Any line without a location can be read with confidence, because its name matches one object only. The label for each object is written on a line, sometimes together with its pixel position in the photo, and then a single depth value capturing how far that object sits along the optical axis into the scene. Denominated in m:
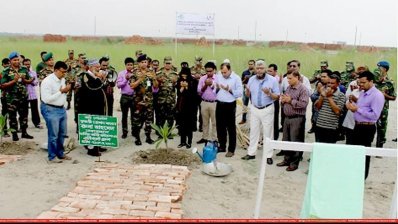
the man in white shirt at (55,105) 5.97
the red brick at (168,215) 4.17
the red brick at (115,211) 4.20
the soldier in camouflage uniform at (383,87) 7.06
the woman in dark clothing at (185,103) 7.34
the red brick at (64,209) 4.20
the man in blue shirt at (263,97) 6.46
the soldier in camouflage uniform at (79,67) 8.42
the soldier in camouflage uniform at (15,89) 7.25
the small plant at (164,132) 6.73
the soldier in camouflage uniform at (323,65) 8.91
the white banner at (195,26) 12.66
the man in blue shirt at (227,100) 6.88
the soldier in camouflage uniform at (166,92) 7.72
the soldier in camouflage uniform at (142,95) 7.21
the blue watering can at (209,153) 6.00
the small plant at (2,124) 6.85
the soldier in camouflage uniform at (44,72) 8.38
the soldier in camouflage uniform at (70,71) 8.77
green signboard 6.01
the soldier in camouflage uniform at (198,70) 8.67
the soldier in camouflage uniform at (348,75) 8.69
